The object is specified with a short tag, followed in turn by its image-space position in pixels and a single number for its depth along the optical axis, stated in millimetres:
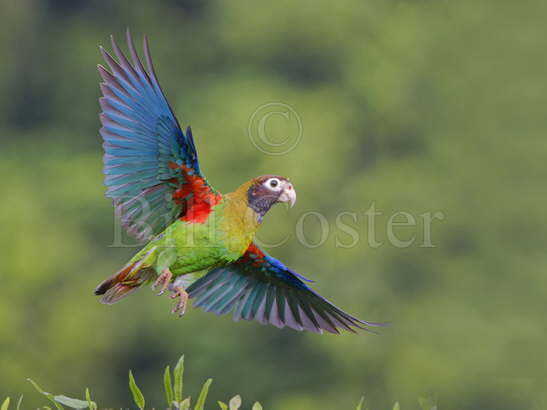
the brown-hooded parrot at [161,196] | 8719
